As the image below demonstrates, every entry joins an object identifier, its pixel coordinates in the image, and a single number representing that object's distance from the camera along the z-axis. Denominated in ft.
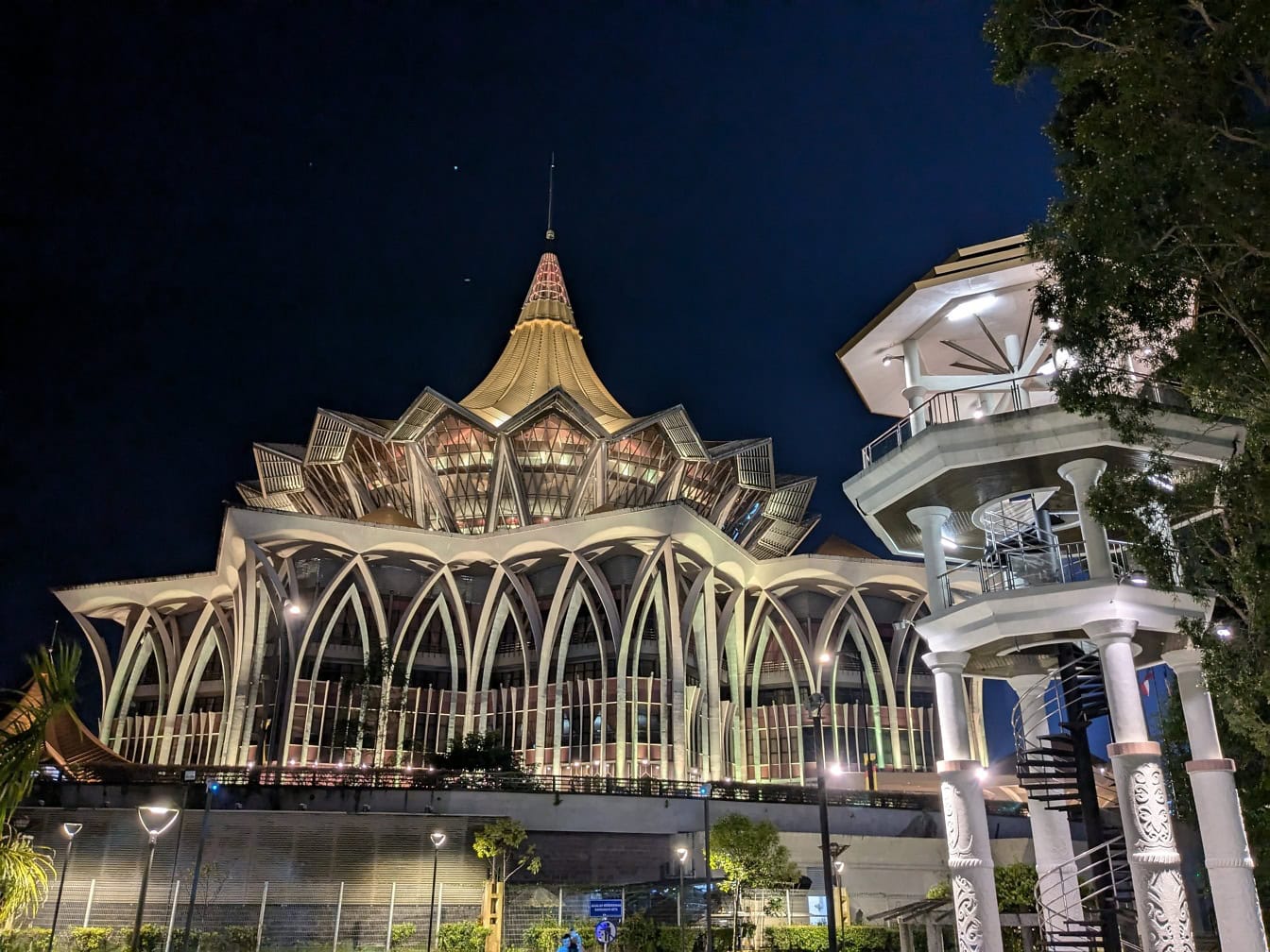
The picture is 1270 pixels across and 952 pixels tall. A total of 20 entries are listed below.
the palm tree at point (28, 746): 28.84
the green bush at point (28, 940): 68.91
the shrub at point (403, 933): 86.53
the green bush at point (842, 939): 90.12
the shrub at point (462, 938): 87.45
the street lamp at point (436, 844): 85.25
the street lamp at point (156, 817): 63.82
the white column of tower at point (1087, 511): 50.16
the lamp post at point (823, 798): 53.21
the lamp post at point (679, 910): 83.87
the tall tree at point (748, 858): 97.91
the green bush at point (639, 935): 84.99
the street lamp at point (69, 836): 84.48
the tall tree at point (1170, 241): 35.60
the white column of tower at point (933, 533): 57.11
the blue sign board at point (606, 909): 81.15
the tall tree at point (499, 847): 97.71
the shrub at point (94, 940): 82.33
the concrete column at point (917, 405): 59.36
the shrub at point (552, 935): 87.45
